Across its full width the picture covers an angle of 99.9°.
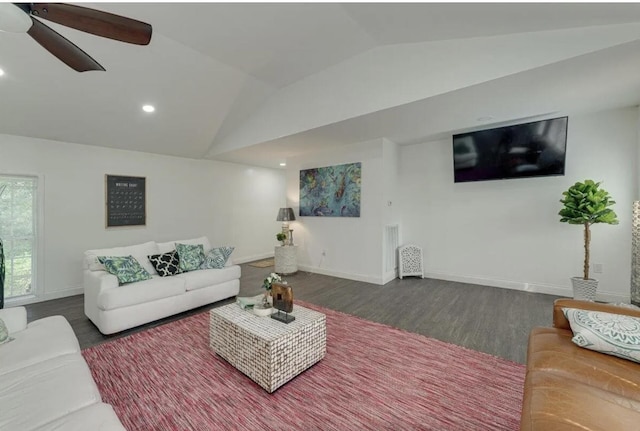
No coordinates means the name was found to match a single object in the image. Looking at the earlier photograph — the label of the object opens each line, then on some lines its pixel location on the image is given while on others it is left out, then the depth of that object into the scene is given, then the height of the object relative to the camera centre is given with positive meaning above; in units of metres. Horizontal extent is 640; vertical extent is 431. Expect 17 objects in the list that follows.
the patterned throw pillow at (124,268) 2.92 -0.63
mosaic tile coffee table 1.84 -0.97
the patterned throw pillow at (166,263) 3.35 -0.65
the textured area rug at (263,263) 6.09 -1.21
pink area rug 1.61 -1.24
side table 5.25 -0.93
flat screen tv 3.51 +0.88
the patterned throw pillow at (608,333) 1.33 -0.63
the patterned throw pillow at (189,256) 3.54 -0.60
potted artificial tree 3.11 +0.01
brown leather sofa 0.96 -0.74
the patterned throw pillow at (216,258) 3.71 -0.65
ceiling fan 1.46 +1.15
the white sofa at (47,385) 1.09 -0.85
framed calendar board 4.60 +0.20
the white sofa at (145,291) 2.72 -0.91
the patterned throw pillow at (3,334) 1.71 -0.79
